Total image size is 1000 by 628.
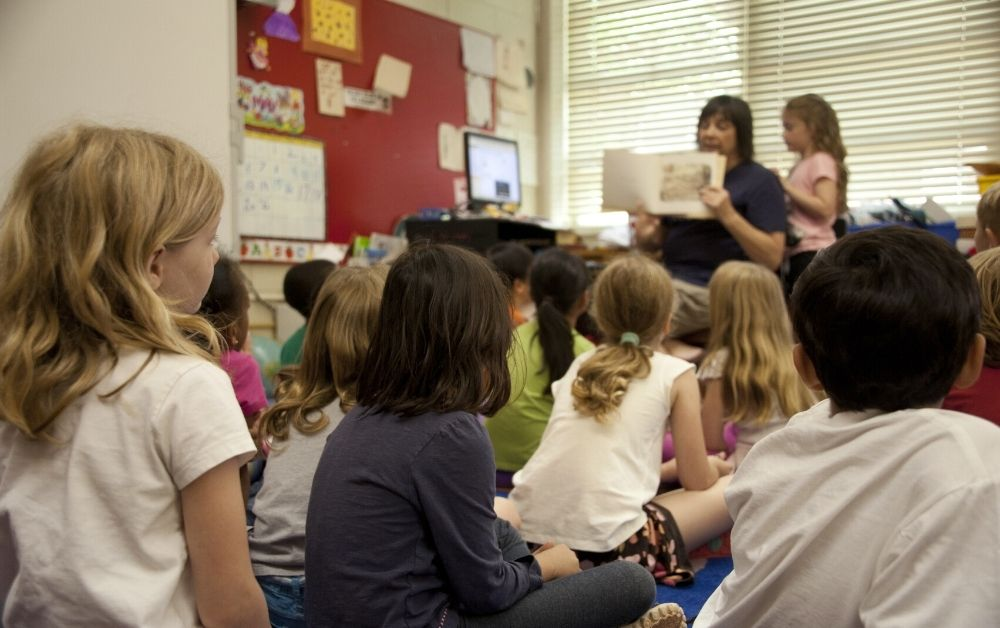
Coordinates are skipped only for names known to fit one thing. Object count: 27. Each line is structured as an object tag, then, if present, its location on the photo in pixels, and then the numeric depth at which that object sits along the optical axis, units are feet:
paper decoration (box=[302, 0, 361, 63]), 13.08
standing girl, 10.39
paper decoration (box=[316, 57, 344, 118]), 13.28
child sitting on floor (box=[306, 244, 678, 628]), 3.63
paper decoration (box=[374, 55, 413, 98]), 14.12
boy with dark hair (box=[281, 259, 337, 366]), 7.90
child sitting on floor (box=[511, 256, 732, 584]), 5.79
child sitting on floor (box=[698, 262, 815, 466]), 7.02
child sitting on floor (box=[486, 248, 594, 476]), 7.72
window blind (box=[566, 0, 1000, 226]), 13.91
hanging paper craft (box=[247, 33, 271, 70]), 12.31
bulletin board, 13.12
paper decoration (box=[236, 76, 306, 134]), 12.23
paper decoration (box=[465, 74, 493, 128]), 15.78
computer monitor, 14.57
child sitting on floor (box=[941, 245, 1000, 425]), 4.03
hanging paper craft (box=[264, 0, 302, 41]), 12.53
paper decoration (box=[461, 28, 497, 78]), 15.66
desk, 12.89
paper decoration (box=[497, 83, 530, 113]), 16.40
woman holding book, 9.87
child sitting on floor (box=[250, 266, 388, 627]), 4.74
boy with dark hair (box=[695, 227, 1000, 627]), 2.38
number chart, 12.32
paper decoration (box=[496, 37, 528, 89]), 16.33
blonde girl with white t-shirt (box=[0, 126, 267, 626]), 2.81
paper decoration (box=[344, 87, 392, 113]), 13.75
